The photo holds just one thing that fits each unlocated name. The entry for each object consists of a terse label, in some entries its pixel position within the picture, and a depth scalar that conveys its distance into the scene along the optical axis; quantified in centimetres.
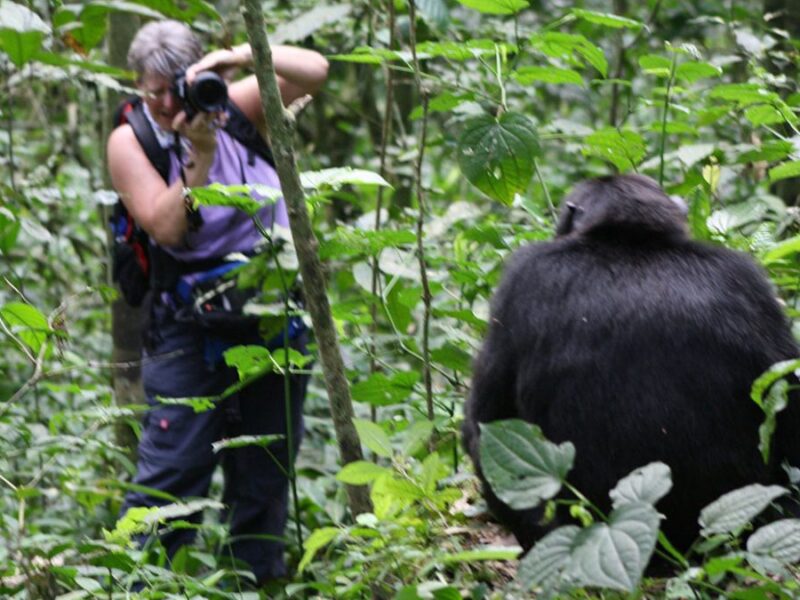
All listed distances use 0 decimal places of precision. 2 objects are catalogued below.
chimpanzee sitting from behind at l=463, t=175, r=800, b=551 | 527
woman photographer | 888
